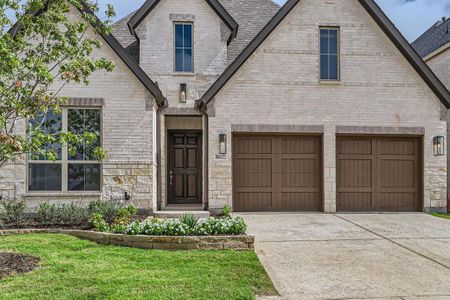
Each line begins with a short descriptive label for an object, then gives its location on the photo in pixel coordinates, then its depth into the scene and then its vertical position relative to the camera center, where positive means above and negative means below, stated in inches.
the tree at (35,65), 216.8 +51.0
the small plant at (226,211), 423.4 -62.9
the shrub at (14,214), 337.7 -55.2
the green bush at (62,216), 335.0 -55.4
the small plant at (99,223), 299.9 -55.4
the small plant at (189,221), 272.8 -48.1
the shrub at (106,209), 350.9 -52.4
